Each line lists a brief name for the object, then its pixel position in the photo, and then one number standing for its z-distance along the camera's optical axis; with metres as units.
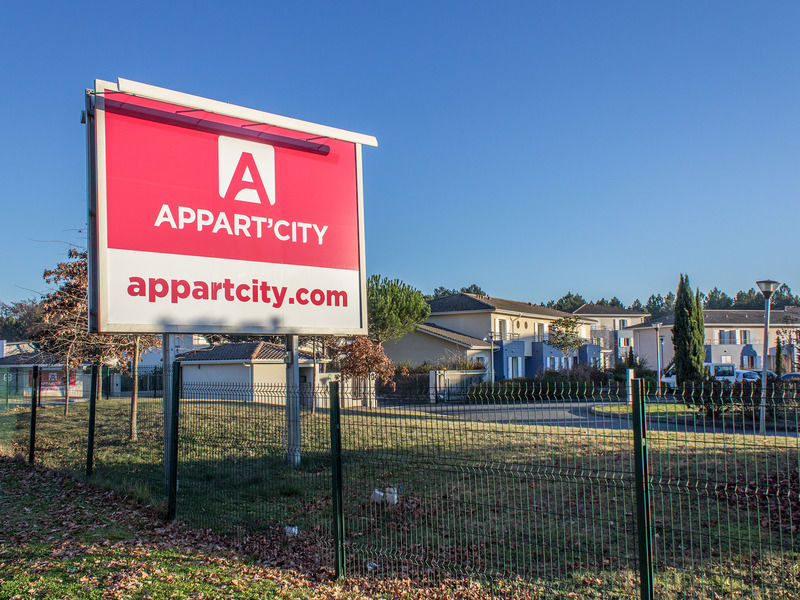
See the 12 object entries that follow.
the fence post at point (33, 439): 11.74
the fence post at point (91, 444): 10.35
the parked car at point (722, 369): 47.03
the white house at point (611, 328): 63.03
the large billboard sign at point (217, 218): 9.03
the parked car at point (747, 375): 37.49
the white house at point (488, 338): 42.47
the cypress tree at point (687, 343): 33.94
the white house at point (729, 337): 60.58
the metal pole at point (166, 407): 9.10
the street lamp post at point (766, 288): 17.02
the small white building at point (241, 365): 30.42
